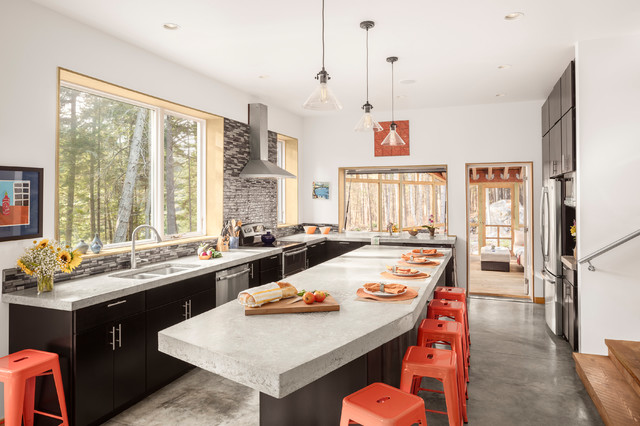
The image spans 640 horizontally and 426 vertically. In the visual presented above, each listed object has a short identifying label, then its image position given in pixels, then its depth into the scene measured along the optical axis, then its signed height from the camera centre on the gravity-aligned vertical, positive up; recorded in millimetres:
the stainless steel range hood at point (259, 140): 5481 +1049
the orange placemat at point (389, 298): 2287 -480
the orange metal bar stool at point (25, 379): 2244 -946
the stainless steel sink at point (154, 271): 3504 -508
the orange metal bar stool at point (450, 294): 3648 -732
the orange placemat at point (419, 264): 3432 -425
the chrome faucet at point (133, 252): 3543 -326
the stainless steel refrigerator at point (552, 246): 4434 -365
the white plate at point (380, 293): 2340 -462
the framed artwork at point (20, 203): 2711 +96
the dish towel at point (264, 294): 2121 -425
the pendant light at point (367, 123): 3461 +810
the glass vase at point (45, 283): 2701 -454
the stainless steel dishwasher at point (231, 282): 3926 -689
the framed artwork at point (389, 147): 6605 +1236
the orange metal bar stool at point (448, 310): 3152 -761
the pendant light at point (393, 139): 3953 +758
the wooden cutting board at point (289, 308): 2068 -486
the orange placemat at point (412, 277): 2912 -453
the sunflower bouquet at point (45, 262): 2668 -310
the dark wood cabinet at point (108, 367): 2584 -1048
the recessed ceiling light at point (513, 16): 3164 +1588
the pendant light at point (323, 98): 2609 +772
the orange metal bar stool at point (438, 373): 2111 -836
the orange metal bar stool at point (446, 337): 2600 -801
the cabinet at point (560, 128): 3955 +984
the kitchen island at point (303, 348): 1465 -530
